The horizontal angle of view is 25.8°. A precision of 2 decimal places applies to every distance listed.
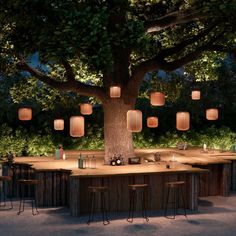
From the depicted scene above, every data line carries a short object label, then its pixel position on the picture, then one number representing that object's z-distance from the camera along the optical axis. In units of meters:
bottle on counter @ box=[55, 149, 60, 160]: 15.47
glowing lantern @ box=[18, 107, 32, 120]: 15.67
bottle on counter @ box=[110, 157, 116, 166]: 14.08
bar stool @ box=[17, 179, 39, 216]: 12.42
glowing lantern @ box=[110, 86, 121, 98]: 14.26
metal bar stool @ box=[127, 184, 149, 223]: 12.90
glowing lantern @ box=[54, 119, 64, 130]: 16.36
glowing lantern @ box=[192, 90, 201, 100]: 16.72
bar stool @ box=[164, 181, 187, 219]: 13.19
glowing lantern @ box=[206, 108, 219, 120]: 16.41
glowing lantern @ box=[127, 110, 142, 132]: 13.35
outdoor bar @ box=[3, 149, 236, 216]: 12.41
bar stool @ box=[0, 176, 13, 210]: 14.39
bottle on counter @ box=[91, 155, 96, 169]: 13.69
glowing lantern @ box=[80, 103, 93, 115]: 16.36
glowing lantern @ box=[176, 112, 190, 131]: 14.55
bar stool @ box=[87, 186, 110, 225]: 12.57
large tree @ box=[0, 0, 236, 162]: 12.27
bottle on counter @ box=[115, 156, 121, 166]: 14.11
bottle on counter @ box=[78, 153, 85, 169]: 13.09
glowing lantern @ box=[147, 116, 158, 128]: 17.25
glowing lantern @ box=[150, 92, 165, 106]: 15.02
